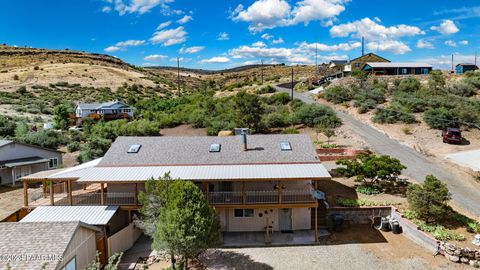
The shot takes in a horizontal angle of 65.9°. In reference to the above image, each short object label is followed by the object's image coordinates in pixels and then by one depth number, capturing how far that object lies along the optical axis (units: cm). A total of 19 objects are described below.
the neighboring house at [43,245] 1230
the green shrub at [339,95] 5540
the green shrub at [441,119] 4005
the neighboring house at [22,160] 3067
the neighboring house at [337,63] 9312
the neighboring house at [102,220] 1789
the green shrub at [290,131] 3521
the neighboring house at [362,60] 7744
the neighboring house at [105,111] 6038
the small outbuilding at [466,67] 7331
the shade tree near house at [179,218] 1563
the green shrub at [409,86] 5484
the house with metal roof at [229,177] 2044
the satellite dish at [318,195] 2119
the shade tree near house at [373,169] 2492
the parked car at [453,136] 3611
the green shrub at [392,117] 4281
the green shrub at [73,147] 4116
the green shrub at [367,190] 2511
